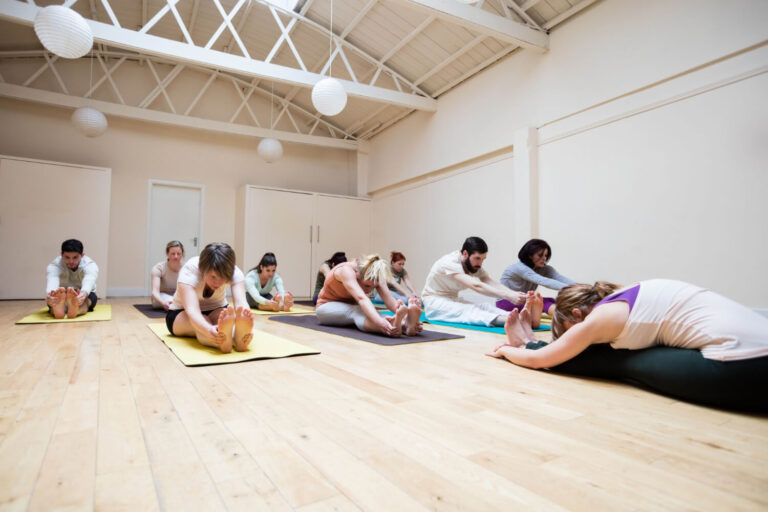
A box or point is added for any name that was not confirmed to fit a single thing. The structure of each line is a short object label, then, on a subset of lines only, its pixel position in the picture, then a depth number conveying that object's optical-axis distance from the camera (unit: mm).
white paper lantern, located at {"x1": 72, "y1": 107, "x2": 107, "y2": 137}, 5355
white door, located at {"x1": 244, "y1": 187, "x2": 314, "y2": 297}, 7848
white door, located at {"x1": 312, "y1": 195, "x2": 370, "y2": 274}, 8469
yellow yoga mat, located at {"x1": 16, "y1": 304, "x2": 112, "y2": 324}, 3475
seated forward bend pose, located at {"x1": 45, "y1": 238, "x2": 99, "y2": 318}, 3648
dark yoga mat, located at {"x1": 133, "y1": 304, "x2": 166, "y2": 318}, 4188
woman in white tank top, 1365
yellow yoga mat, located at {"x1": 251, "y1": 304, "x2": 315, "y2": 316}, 4703
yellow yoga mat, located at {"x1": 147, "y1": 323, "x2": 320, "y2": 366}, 2152
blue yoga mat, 3605
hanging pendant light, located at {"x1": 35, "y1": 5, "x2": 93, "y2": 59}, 3178
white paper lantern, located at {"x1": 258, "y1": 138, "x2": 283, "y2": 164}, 6527
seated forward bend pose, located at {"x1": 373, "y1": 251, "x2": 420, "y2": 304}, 5098
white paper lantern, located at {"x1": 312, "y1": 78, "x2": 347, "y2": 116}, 4160
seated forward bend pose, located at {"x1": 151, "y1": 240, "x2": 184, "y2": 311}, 4070
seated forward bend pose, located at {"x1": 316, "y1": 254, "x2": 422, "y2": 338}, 2971
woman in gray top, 3791
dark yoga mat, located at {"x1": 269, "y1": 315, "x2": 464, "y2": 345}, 2875
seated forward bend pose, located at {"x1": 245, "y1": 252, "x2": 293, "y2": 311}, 4664
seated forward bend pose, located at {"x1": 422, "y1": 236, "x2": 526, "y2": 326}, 3611
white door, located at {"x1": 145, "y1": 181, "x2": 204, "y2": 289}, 7668
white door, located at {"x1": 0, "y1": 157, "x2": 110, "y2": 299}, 6184
